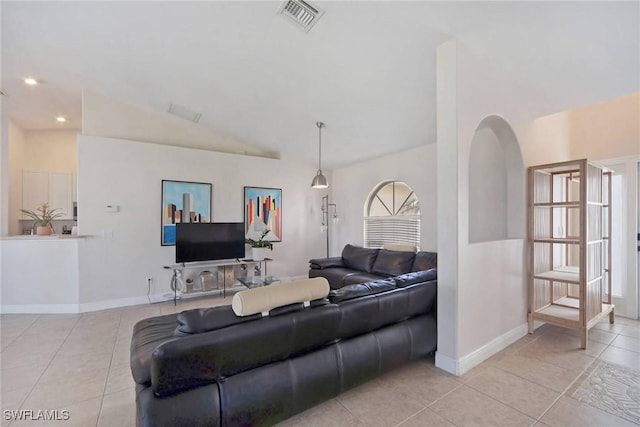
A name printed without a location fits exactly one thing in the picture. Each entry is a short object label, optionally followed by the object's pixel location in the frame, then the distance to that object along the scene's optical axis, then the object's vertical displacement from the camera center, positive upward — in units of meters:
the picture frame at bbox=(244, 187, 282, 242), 5.52 +0.03
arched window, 4.95 -0.04
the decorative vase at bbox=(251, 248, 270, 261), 5.21 -0.75
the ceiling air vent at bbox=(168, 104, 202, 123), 4.67 +1.74
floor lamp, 6.56 +0.06
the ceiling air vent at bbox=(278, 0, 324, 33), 2.38 +1.75
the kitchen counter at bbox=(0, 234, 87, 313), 4.08 -0.89
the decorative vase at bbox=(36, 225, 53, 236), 4.35 -0.27
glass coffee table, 3.90 -0.97
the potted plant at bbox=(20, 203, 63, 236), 4.36 -0.20
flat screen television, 4.57 -0.47
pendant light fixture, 4.30 +0.51
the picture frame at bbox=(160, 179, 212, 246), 4.82 +0.16
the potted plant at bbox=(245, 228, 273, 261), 5.21 -0.64
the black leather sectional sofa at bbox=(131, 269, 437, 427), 1.42 -0.88
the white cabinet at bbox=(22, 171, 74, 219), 5.45 +0.45
